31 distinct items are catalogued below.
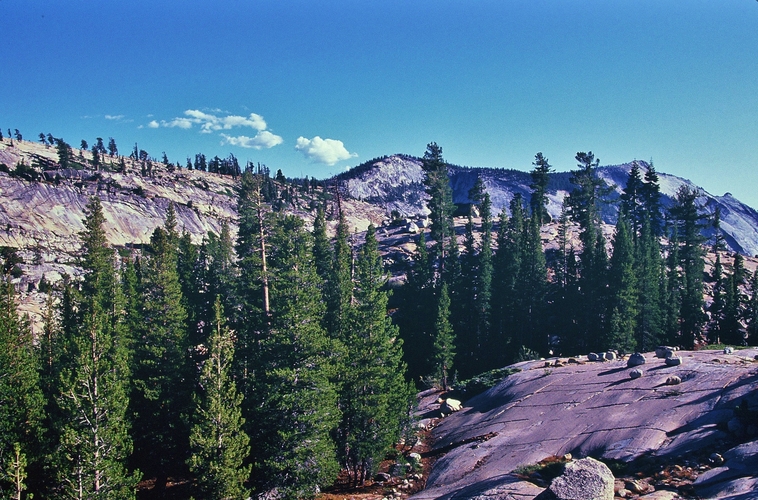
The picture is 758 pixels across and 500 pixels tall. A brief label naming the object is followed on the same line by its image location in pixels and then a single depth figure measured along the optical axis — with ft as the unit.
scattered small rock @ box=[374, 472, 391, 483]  89.38
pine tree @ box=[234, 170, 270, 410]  88.89
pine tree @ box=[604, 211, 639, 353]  146.92
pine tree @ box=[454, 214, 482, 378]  181.78
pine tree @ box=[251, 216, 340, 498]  74.02
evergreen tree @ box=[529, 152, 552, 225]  234.58
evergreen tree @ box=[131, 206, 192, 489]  88.07
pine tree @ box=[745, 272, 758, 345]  170.91
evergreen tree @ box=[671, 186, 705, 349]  179.93
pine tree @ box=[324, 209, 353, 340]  102.49
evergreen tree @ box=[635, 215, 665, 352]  163.95
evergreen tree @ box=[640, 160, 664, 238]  228.84
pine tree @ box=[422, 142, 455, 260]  211.61
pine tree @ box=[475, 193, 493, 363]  184.75
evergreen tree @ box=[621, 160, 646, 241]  228.22
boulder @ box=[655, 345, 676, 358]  102.24
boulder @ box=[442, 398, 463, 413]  123.46
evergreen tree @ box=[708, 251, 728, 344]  181.57
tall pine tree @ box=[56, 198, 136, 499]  62.80
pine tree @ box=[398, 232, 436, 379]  174.46
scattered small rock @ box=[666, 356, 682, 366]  93.30
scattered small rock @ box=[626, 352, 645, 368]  99.50
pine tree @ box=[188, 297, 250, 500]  65.00
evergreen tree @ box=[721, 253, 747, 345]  175.32
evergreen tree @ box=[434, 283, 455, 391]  145.89
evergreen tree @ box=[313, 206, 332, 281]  175.73
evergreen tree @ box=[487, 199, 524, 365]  181.78
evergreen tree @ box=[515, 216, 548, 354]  182.50
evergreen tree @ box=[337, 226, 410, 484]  86.89
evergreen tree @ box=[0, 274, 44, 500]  72.95
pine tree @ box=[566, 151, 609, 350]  163.22
